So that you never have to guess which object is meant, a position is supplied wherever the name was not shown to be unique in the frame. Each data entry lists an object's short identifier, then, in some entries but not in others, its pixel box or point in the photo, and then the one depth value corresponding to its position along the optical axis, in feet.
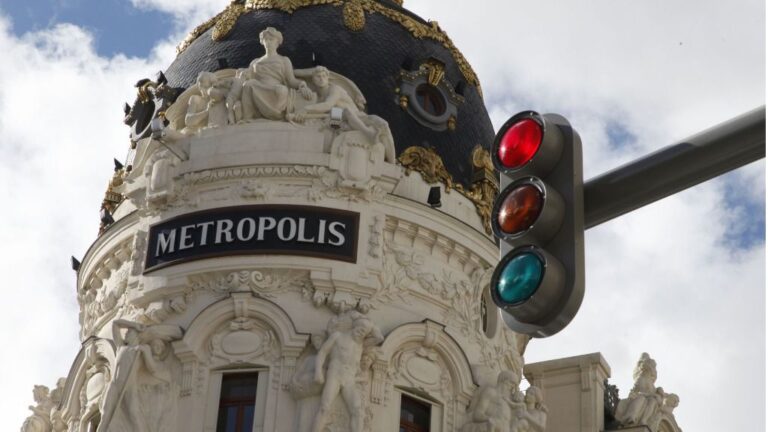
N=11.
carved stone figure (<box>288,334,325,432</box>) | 69.10
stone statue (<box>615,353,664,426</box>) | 83.97
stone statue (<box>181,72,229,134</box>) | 79.20
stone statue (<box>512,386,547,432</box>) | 74.95
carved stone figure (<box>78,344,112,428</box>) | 75.31
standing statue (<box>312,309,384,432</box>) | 68.85
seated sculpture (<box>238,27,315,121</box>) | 77.36
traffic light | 15.16
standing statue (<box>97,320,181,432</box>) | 70.85
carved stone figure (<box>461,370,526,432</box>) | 73.82
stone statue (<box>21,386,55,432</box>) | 78.28
